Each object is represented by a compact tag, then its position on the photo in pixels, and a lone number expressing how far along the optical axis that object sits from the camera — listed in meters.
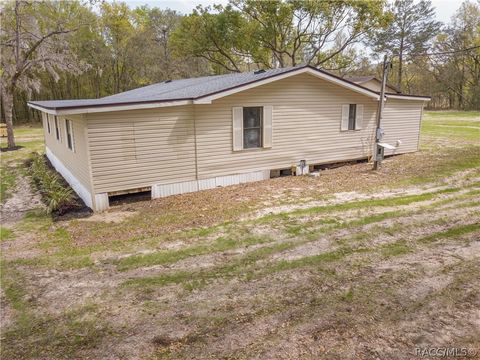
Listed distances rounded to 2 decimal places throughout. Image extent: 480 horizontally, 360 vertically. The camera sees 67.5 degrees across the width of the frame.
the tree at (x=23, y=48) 17.22
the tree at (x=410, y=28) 38.62
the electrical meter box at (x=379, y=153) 11.83
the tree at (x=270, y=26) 25.27
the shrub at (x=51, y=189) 8.42
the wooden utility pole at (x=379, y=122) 11.34
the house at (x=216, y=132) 8.40
